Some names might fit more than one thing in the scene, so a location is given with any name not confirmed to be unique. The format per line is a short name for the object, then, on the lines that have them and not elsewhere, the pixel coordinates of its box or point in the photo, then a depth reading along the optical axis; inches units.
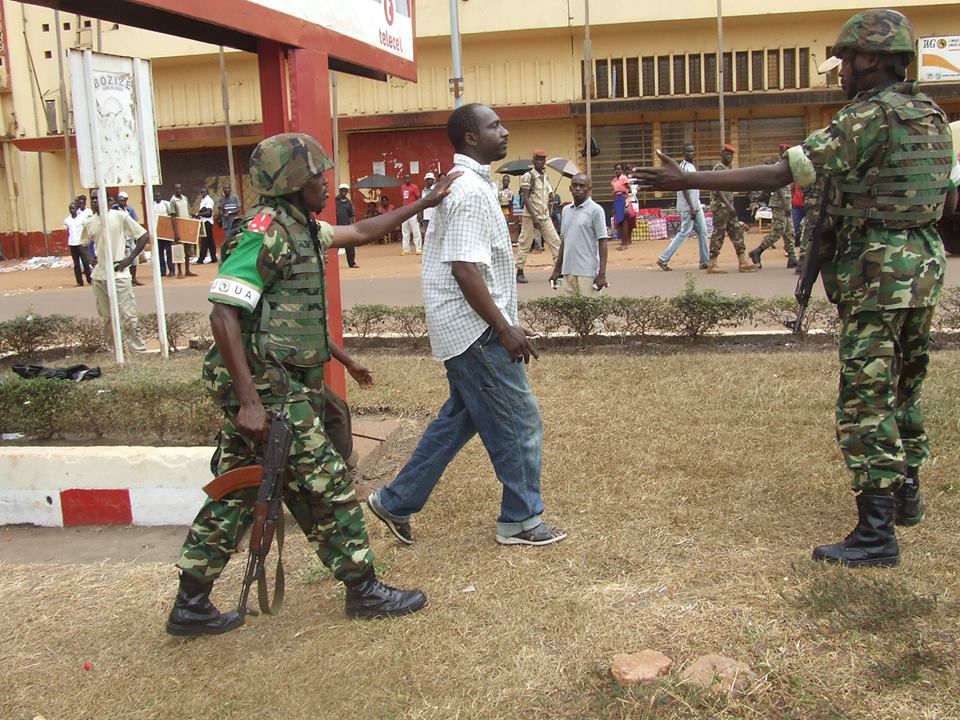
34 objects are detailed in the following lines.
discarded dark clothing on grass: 285.6
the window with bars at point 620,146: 1008.2
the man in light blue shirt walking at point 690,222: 561.0
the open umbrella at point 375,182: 901.8
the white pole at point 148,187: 335.9
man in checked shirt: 145.0
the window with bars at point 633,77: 983.0
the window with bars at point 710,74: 972.6
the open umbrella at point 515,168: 850.8
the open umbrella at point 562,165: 447.8
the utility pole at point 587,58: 888.9
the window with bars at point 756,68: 968.3
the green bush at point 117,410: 221.9
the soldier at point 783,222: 542.0
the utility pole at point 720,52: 882.1
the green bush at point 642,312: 328.5
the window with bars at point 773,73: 968.3
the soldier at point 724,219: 516.1
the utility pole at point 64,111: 916.0
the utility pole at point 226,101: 921.5
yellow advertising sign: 916.0
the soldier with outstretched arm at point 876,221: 134.2
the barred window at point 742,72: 971.3
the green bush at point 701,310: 323.9
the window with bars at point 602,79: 989.2
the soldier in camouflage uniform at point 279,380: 123.2
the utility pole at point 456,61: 636.7
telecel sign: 201.0
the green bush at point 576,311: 331.9
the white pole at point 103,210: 317.7
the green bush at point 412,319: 358.0
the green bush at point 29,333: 377.4
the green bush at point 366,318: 368.2
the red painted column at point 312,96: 199.5
